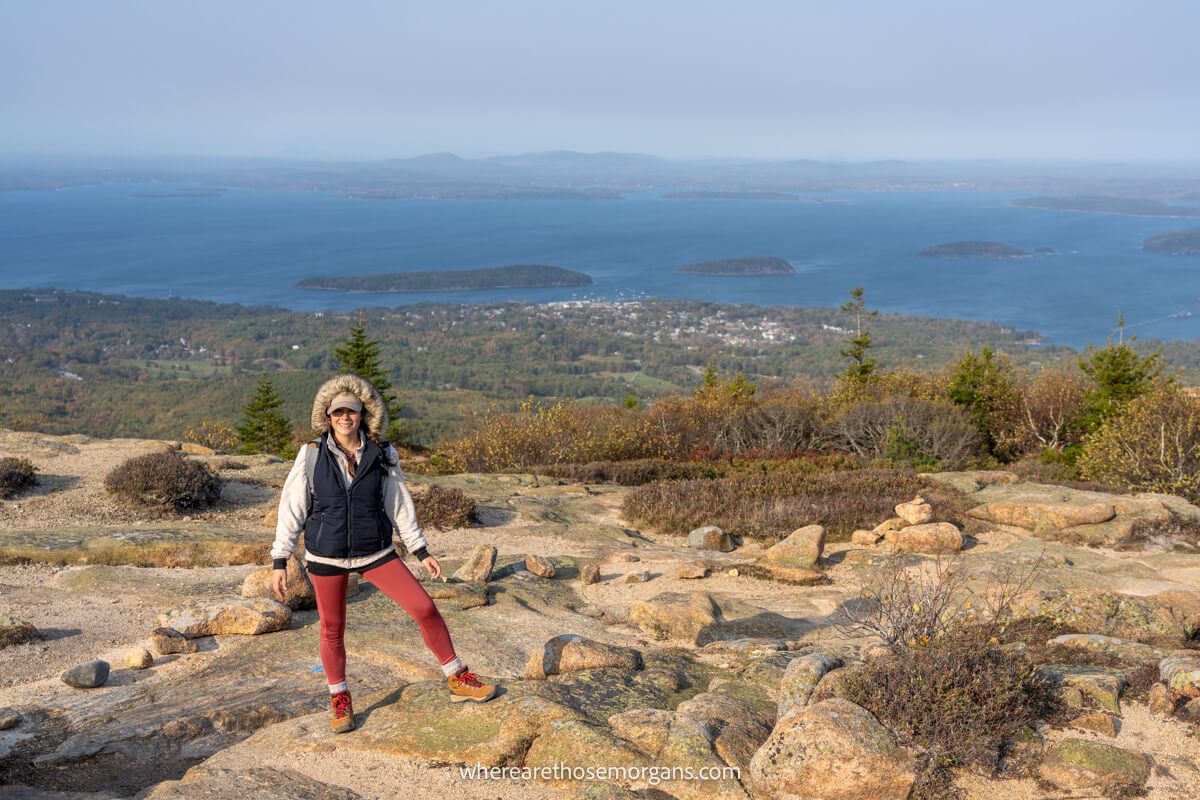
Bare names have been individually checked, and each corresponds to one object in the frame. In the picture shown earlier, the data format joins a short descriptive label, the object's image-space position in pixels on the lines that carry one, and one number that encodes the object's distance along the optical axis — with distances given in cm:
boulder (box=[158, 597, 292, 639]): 714
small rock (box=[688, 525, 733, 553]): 1177
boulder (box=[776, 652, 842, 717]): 518
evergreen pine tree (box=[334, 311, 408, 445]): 3073
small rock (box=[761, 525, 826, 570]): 1057
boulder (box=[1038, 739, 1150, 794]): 465
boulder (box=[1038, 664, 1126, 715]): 555
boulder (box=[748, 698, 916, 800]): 438
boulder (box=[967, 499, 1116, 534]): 1219
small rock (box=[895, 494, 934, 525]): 1184
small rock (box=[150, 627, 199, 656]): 692
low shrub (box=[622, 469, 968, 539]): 1239
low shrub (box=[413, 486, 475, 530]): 1207
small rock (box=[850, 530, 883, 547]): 1169
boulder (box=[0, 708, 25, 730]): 561
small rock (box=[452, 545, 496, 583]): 918
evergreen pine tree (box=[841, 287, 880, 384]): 3269
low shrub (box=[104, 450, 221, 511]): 1197
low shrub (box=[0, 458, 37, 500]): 1226
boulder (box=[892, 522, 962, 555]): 1126
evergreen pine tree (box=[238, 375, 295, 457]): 3253
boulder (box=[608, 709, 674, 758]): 478
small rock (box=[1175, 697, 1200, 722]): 536
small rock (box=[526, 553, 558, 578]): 976
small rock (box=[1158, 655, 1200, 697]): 558
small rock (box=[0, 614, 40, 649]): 714
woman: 524
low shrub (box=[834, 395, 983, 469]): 1955
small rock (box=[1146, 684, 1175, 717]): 547
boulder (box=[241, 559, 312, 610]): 791
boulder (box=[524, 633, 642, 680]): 601
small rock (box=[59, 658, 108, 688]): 626
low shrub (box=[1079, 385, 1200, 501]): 1507
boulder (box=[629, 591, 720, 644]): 804
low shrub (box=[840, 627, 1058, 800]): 471
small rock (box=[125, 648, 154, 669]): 666
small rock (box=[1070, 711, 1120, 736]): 524
